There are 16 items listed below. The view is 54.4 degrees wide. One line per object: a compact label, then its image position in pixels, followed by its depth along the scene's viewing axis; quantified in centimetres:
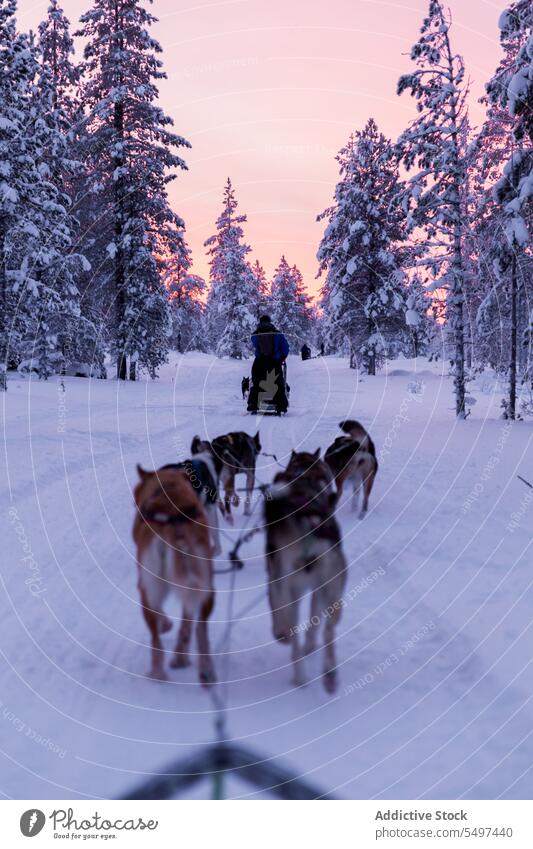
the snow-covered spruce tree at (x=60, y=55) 2355
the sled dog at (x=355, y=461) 575
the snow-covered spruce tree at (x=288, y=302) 5631
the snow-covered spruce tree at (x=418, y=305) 1465
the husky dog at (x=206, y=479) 409
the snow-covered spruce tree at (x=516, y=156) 962
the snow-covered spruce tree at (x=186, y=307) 2401
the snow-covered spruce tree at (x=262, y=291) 4959
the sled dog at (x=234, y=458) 556
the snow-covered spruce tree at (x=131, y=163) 2158
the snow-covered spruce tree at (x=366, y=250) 2691
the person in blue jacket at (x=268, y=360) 1429
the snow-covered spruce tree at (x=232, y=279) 4312
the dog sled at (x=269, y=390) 1428
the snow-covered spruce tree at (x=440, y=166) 1362
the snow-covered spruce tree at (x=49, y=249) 1769
